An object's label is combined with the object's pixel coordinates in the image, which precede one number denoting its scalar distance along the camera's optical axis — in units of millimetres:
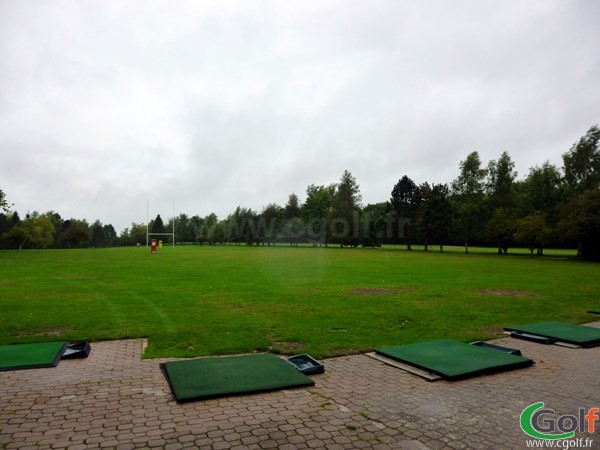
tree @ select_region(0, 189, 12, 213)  44438
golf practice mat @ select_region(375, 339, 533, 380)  6102
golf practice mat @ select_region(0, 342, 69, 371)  6250
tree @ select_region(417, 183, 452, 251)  57406
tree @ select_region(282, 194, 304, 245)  83875
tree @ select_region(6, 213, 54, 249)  66962
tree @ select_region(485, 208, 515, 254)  48309
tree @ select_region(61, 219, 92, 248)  82025
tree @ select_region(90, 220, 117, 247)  127438
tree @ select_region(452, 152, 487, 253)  55438
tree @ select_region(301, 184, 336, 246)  76875
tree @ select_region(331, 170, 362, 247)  72500
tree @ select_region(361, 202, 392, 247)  72625
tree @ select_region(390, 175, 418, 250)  65562
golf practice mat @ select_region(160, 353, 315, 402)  5113
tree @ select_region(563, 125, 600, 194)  43531
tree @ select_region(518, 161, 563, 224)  47750
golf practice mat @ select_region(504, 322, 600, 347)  8203
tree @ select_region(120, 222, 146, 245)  121600
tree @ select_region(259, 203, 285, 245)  88125
